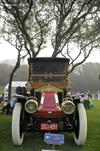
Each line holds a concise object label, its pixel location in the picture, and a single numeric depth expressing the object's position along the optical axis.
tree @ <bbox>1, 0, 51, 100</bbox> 11.21
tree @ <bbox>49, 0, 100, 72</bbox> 11.83
